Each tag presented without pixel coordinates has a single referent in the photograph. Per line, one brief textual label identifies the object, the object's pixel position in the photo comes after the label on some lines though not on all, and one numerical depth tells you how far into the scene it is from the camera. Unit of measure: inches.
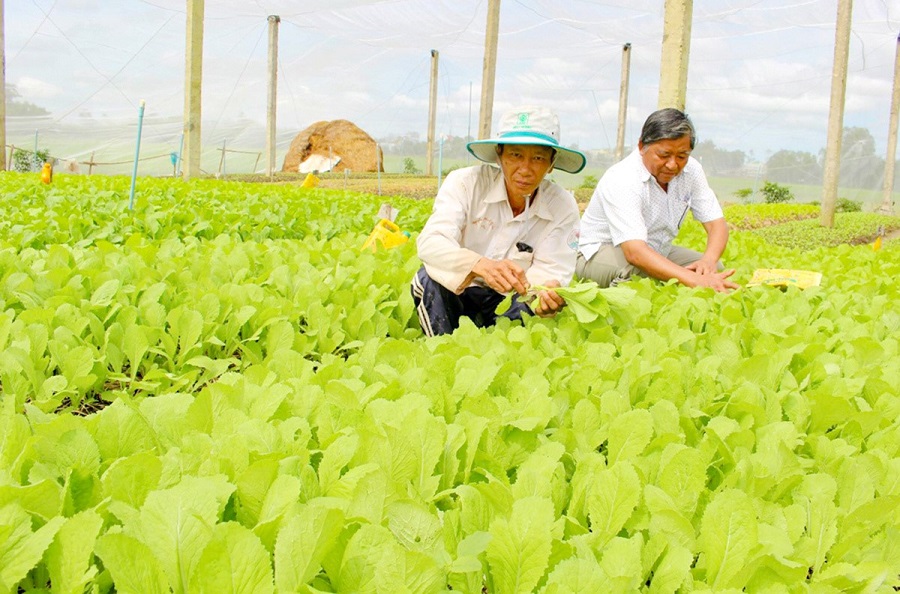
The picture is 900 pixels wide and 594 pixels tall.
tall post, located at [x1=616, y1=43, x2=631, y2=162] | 1059.3
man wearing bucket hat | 130.0
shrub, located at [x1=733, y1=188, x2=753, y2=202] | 1117.7
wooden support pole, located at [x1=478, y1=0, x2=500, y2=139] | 611.8
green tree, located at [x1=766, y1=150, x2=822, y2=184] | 1378.0
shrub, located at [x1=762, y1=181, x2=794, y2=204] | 1139.3
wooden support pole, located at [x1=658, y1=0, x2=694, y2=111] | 284.7
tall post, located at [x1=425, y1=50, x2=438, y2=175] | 1065.3
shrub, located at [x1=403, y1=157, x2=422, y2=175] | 1298.8
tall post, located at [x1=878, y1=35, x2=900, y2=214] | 1013.7
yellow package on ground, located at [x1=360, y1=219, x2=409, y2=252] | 215.2
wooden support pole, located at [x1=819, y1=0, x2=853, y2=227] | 574.9
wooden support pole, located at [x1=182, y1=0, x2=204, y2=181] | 550.6
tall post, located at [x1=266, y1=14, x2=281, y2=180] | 967.6
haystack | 1194.0
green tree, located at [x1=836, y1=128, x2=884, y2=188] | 1327.5
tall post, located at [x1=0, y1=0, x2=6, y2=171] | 770.5
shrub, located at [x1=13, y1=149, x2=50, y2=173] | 1006.5
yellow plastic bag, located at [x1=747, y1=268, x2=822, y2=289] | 162.4
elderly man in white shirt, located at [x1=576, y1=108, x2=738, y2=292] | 168.9
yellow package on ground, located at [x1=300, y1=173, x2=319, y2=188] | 614.2
